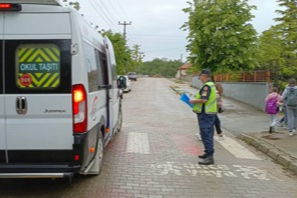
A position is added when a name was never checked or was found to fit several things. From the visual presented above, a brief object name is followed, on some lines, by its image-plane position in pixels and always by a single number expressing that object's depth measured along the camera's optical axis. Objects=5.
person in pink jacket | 10.08
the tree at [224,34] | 15.33
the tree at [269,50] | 15.13
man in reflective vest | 6.67
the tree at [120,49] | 32.62
